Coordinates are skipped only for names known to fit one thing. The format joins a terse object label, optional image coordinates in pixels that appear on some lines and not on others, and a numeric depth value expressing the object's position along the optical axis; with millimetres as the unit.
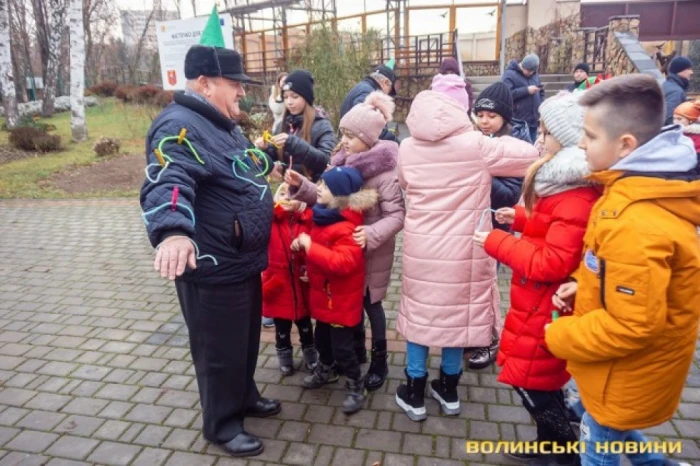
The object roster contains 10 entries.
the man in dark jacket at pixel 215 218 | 2119
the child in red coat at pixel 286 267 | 3121
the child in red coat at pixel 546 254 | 2115
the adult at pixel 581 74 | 8961
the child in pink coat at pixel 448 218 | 2574
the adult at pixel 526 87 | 7537
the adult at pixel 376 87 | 4650
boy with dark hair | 1679
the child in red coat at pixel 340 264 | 2803
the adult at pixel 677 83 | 6777
